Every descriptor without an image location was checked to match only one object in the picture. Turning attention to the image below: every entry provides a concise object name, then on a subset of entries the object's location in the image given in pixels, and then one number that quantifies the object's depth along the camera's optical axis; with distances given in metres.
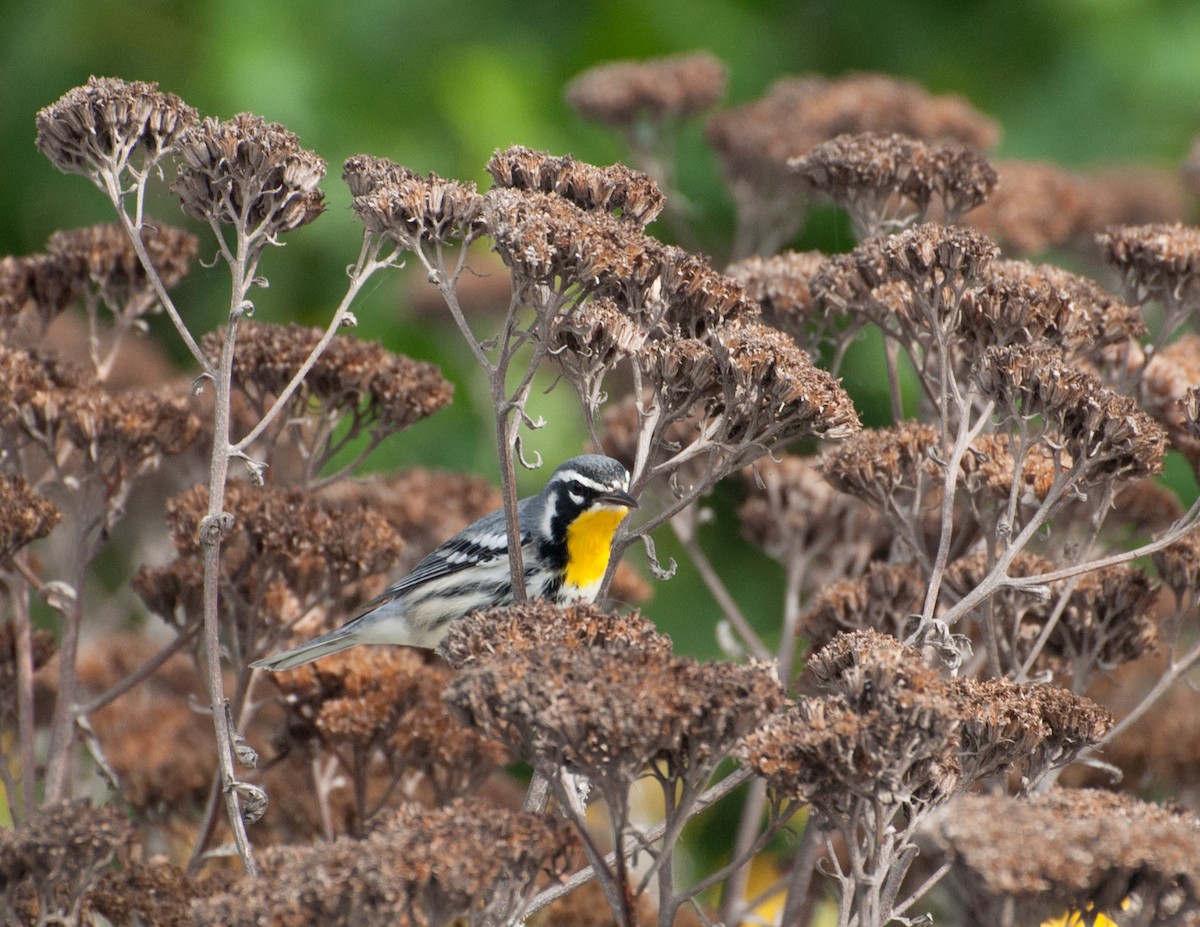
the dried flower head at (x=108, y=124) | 5.77
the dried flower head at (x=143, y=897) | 5.45
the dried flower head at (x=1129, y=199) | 10.91
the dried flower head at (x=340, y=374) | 7.12
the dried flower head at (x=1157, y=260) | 6.94
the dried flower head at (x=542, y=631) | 4.96
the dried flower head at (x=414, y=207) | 5.61
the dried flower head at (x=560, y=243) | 5.23
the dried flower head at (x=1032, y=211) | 9.95
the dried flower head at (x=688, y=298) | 5.75
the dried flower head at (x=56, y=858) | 5.02
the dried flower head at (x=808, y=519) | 8.55
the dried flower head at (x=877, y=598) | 7.01
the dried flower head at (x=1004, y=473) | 6.37
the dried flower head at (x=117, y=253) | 7.57
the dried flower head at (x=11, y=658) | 7.34
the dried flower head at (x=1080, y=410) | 5.60
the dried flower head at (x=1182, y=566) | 6.68
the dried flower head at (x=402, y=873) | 4.14
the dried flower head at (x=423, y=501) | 8.85
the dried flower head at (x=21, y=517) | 6.40
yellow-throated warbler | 7.57
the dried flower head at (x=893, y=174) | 7.36
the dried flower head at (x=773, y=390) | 5.36
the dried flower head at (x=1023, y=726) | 5.14
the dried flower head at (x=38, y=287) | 7.62
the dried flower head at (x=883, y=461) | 6.60
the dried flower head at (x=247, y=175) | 5.62
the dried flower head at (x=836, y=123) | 10.58
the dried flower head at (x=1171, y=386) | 7.30
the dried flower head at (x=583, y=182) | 5.86
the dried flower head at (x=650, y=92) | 11.48
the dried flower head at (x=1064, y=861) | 3.87
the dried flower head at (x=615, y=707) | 4.31
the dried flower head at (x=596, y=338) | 5.62
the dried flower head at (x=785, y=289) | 7.16
